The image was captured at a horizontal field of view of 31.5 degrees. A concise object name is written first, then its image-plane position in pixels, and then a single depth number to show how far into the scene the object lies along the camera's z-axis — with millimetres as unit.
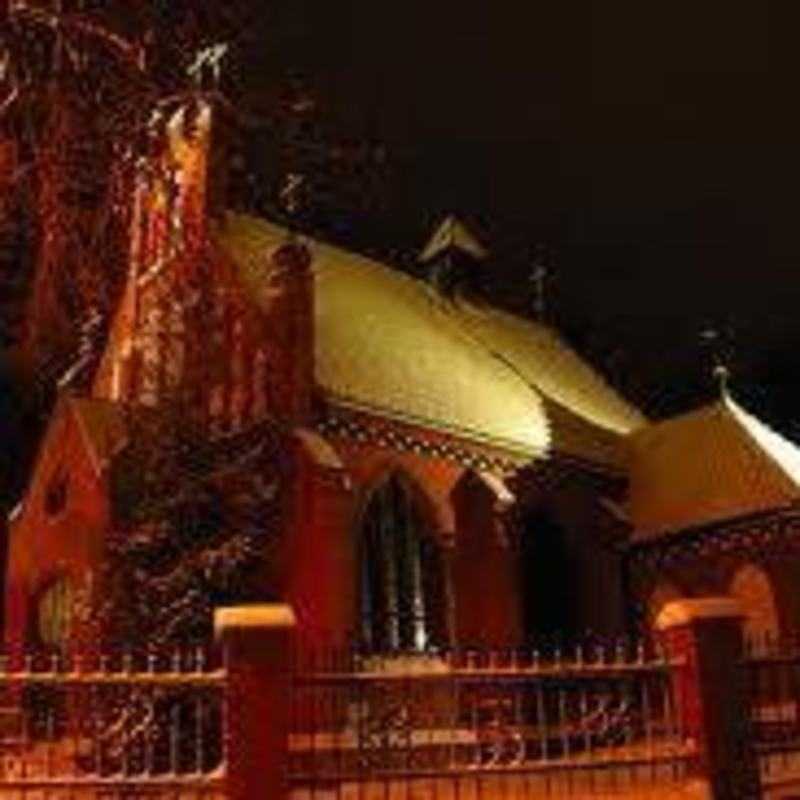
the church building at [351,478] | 20516
